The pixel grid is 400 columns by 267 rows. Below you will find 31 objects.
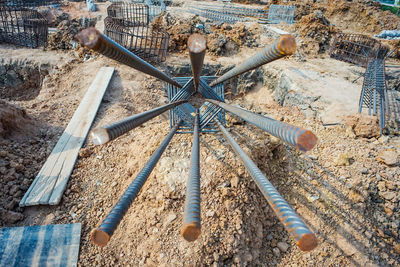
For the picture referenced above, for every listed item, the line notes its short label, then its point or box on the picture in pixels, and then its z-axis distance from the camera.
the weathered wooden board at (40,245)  2.99
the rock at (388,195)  4.12
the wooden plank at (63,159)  3.76
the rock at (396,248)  3.74
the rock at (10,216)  3.41
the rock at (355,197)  4.03
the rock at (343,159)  4.66
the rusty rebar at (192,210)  1.23
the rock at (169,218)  3.17
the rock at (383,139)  5.36
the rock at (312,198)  4.12
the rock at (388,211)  4.02
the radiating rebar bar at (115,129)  1.27
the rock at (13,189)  3.80
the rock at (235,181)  3.48
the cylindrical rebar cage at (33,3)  18.20
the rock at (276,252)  3.53
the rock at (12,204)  3.60
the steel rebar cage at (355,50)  11.20
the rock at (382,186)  4.21
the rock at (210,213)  3.20
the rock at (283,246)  3.59
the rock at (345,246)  3.57
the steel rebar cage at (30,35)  11.27
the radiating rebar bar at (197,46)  1.62
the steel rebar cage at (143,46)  9.31
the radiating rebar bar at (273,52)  1.34
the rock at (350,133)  5.59
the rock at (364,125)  5.52
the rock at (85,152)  4.65
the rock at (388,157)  4.57
